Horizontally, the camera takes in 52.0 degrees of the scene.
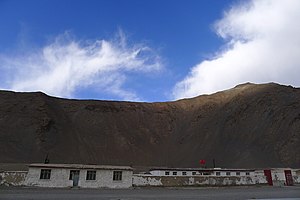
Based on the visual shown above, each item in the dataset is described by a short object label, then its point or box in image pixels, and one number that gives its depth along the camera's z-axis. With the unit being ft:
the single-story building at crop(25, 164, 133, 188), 108.47
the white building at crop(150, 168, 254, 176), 163.94
